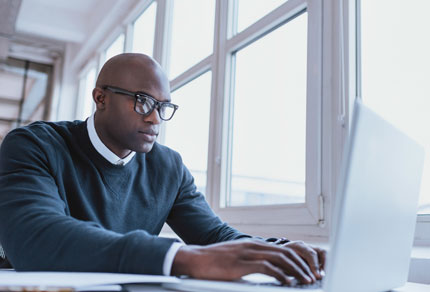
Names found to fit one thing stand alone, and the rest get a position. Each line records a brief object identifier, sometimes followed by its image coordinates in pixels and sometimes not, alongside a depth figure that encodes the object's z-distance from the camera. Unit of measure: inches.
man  27.3
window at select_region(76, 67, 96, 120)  193.6
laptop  21.7
